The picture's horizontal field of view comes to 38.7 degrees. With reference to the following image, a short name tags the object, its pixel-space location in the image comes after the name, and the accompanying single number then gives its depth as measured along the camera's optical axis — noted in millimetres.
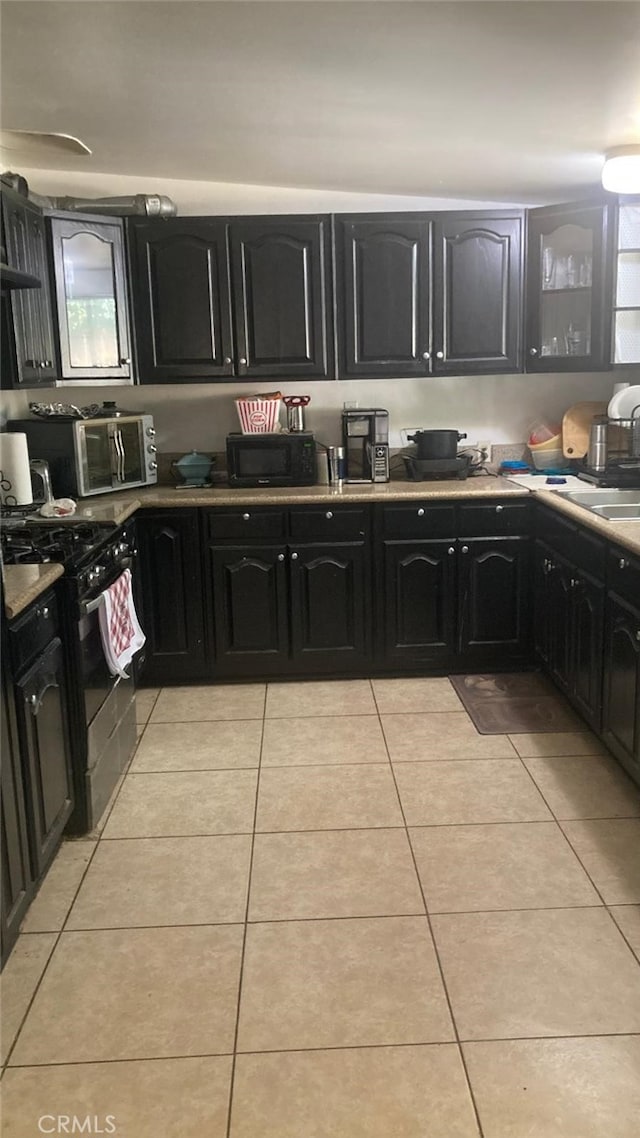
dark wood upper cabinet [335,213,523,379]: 4160
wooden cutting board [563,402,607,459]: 4547
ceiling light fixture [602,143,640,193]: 3449
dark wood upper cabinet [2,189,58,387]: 3338
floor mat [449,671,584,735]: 3705
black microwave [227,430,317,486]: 4285
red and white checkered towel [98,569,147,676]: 3105
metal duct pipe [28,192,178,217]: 4059
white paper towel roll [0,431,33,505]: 3508
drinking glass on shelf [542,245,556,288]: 4176
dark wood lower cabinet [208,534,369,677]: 4152
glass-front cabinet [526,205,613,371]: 4035
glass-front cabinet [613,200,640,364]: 3969
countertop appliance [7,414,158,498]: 3898
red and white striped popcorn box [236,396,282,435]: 4355
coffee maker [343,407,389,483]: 4371
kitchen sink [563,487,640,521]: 3891
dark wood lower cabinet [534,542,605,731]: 3332
